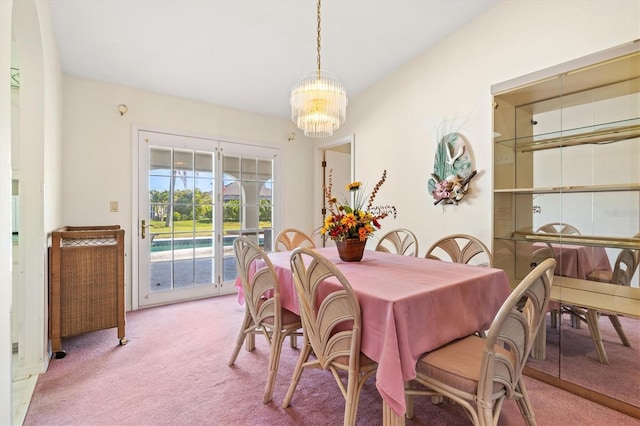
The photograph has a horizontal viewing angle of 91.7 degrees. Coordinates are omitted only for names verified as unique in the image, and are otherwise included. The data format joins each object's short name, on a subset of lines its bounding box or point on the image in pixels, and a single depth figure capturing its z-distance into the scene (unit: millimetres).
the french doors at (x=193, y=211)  3590
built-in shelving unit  1940
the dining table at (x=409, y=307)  1280
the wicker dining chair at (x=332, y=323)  1420
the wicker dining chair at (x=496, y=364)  1202
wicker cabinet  2344
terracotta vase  2184
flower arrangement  2111
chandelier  2363
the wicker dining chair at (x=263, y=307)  1906
